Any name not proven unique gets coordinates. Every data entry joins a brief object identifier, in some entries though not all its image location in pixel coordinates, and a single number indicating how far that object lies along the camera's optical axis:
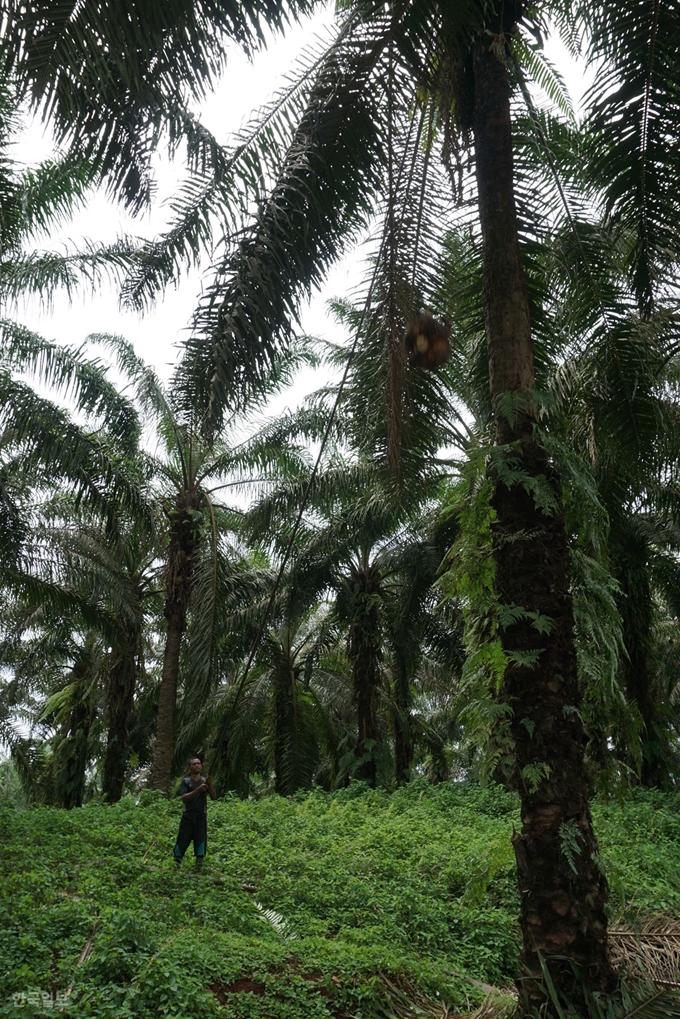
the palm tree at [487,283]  4.42
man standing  9.39
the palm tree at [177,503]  15.19
